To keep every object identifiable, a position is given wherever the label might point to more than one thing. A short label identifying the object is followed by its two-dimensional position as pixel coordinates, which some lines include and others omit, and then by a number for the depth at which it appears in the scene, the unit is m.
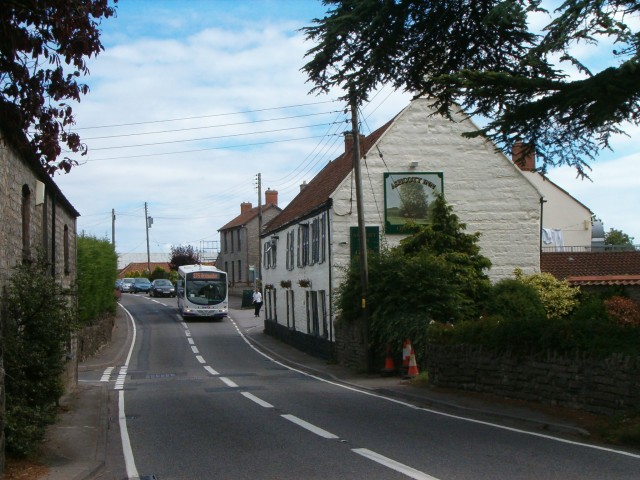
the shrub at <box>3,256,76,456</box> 9.68
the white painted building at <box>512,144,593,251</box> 51.06
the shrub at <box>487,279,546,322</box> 25.69
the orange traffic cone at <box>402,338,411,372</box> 21.84
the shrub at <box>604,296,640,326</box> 24.77
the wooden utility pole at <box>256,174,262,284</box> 55.18
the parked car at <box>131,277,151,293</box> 82.06
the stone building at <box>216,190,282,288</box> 78.50
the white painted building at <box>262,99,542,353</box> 29.88
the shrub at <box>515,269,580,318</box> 28.98
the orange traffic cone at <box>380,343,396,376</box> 23.11
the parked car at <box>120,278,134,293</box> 83.38
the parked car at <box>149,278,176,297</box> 73.56
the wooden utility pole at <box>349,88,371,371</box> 23.73
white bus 48.72
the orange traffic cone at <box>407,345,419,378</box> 21.50
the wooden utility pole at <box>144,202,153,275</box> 88.79
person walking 52.62
